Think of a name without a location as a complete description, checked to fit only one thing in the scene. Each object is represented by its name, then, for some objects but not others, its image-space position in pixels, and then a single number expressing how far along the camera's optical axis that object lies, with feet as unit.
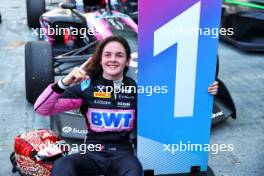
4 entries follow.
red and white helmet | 7.82
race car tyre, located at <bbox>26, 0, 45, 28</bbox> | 19.81
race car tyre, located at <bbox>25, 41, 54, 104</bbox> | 11.43
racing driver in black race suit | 6.95
